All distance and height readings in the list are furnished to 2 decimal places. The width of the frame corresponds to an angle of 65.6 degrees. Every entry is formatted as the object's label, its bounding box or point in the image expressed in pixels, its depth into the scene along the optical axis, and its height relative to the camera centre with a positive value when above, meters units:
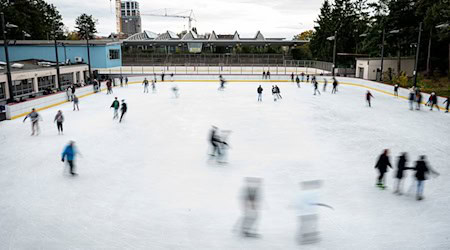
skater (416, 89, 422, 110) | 21.05 -1.84
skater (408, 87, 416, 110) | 21.22 -1.83
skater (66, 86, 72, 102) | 25.34 -1.94
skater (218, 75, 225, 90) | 31.28 -1.54
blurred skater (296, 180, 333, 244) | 6.26 -2.65
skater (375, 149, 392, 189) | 8.82 -2.42
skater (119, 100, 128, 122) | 17.29 -2.05
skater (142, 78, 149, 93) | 30.25 -1.65
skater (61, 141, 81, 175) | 9.71 -2.40
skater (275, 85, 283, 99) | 24.89 -1.91
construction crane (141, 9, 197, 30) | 196.71 +27.89
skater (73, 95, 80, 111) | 20.77 -2.05
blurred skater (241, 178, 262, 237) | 6.65 -2.64
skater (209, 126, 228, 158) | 11.35 -2.39
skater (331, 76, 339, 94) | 29.57 -1.78
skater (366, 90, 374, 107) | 22.40 -1.82
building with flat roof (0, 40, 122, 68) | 46.12 +1.93
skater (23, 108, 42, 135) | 14.56 -2.25
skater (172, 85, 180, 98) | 25.46 -1.96
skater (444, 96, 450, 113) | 20.15 -2.06
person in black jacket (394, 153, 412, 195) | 8.45 -2.41
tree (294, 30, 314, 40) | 106.20 +9.99
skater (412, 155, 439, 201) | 8.13 -2.37
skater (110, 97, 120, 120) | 17.68 -1.94
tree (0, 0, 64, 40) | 57.41 +8.20
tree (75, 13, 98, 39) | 101.27 +12.81
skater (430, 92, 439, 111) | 20.78 -1.85
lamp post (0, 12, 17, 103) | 20.28 -1.01
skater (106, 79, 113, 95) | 28.99 -1.81
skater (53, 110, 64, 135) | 14.62 -2.18
